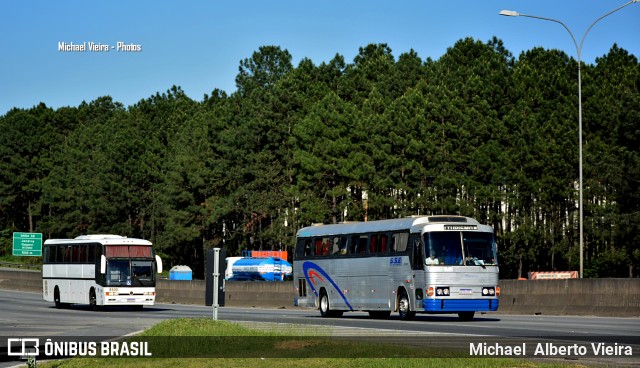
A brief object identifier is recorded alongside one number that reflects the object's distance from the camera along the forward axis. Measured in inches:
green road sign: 4057.6
